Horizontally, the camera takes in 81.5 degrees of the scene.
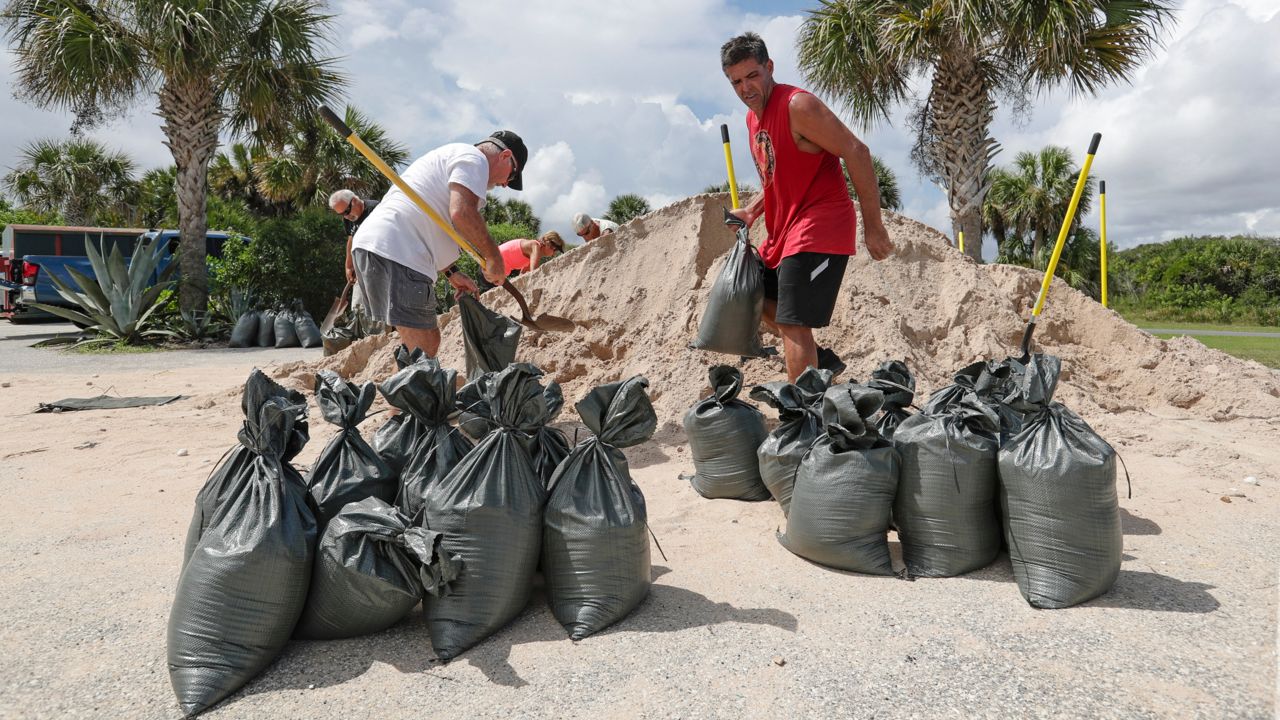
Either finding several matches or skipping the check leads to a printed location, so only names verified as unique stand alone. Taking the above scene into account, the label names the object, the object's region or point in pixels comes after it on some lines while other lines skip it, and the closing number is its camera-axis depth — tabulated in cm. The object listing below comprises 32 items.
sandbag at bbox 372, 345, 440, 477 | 215
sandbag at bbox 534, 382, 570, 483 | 214
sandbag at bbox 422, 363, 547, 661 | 183
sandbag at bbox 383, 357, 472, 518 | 206
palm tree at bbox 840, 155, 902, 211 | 2766
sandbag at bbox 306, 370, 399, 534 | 205
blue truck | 1335
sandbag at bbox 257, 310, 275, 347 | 1057
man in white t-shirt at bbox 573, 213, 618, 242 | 638
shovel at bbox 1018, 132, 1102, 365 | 271
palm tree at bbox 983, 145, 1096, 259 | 2327
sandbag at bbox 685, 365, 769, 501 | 298
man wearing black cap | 327
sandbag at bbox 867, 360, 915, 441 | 253
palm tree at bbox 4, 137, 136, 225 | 2695
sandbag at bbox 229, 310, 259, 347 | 1045
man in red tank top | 303
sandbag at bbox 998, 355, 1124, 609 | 200
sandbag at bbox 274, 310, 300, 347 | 1037
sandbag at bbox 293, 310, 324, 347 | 1025
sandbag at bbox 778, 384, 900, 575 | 224
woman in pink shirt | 624
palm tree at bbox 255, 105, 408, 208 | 1739
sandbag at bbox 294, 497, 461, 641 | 177
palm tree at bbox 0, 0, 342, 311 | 991
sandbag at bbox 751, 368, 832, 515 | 261
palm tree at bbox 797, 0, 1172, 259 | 902
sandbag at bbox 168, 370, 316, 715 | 165
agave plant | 979
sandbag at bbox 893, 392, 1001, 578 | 220
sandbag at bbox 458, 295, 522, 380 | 354
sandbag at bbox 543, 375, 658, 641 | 192
